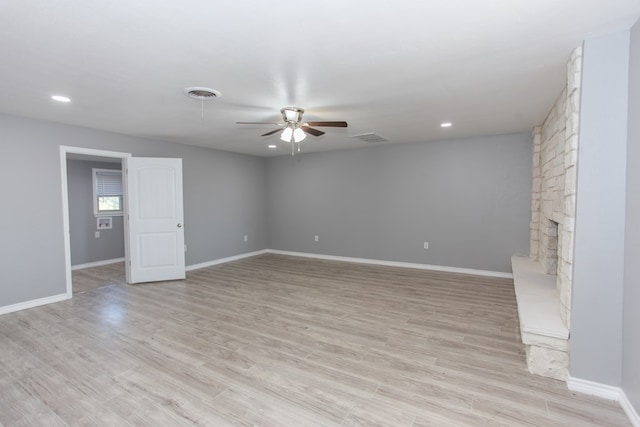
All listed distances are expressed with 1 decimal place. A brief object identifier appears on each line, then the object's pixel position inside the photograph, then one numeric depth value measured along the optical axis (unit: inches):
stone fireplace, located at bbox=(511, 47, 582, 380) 86.6
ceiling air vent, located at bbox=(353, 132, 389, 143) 194.4
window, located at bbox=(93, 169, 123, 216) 254.1
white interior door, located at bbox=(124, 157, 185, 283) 193.6
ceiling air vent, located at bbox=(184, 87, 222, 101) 112.0
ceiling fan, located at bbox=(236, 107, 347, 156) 131.0
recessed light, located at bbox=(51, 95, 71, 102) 119.1
